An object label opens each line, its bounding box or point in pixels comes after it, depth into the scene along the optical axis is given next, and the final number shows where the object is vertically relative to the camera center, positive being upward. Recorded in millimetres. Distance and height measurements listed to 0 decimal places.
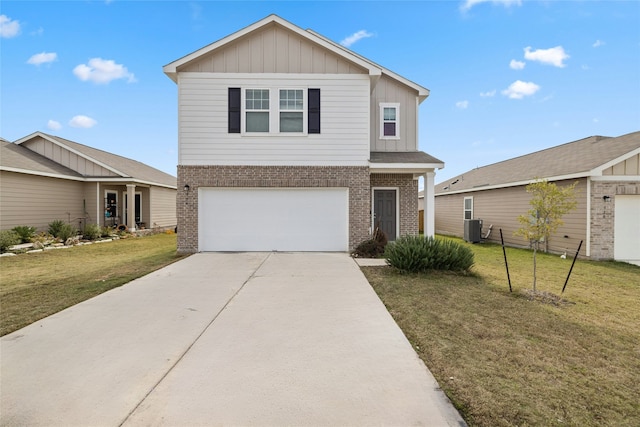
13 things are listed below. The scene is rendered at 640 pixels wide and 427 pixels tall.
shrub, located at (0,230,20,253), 11711 -1239
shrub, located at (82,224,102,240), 16094 -1299
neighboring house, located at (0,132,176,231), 14000 +1015
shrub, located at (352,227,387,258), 10359 -1335
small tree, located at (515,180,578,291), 6078 -5
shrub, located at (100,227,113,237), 16922 -1354
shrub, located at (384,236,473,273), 7906 -1238
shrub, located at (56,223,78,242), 14633 -1226
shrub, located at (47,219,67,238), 14762 -1015
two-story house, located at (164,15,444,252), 10844 +2097
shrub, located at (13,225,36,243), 13250 -1110
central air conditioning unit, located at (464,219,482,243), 16438 -1202
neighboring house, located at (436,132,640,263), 10961 +476
